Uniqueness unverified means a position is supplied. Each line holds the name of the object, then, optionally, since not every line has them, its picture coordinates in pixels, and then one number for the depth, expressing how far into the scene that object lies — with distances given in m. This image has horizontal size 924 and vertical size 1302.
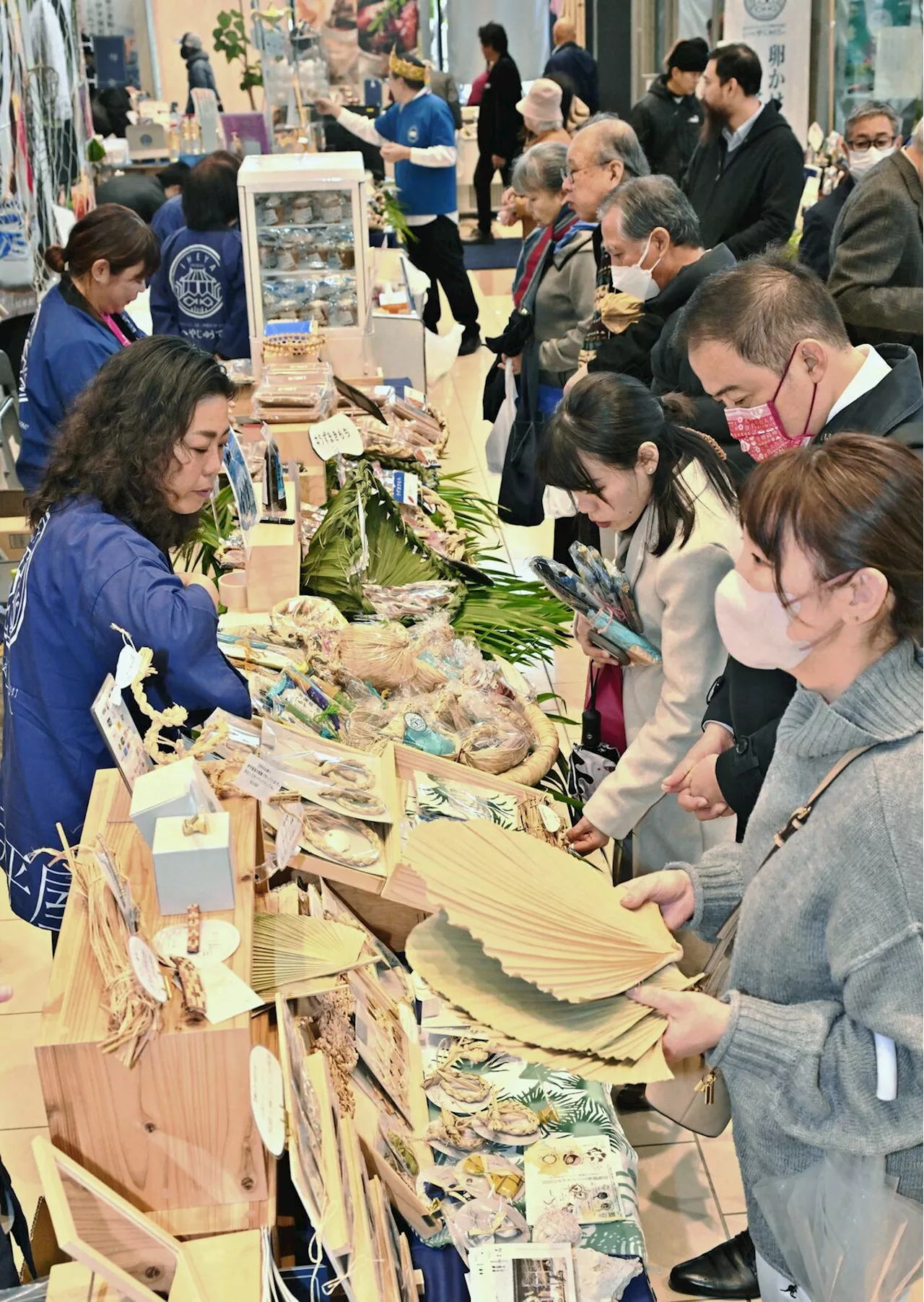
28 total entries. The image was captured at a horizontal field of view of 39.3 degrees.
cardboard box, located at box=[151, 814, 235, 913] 1.66
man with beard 5.79
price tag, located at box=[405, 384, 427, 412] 5.71
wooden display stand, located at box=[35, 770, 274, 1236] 1.50
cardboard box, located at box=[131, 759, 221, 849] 1.75
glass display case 5.41
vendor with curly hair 2.35
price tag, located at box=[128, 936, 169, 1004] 1.50
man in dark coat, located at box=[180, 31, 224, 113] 14.27
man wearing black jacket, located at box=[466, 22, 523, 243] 12.20
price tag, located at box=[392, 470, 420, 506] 4.54
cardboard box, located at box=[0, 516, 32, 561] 4.55
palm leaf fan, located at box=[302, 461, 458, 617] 3.90
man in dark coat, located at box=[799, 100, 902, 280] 6.22
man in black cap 8.62
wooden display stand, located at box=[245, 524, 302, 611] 3.54
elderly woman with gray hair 5.07
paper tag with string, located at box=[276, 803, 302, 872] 1.98
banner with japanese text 9.80
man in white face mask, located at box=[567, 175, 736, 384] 4.07
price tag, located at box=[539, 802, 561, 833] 2.77
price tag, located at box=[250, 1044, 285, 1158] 1.46
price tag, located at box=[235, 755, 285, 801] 1.94
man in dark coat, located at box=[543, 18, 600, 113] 11.98
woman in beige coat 2.65
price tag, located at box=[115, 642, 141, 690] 1.95
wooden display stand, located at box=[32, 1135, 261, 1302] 1.45
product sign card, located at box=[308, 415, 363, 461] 4.40
